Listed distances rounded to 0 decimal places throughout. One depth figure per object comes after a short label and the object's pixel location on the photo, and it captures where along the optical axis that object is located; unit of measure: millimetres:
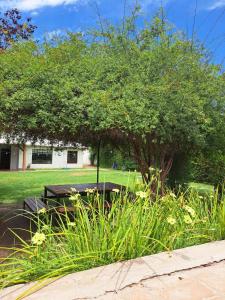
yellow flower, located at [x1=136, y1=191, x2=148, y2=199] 2434
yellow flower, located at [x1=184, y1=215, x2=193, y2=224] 2429
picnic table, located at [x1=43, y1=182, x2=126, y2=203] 6358
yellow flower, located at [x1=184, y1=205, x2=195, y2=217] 2552
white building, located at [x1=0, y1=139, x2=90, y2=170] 24813
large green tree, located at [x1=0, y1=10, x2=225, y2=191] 4112
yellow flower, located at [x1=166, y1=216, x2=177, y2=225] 2269
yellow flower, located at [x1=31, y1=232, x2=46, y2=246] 1916
